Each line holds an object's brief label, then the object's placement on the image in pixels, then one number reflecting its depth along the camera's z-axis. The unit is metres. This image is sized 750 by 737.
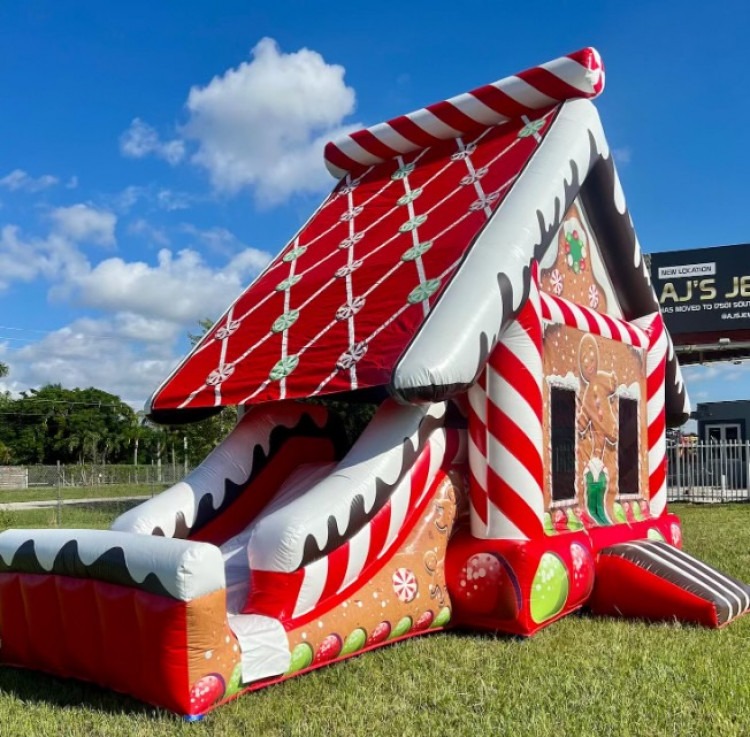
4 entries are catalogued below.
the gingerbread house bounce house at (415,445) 3.81
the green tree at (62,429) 54.19
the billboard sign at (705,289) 20.78
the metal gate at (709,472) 17.92
